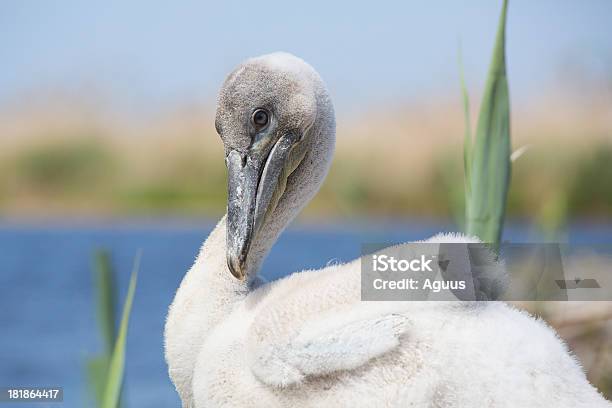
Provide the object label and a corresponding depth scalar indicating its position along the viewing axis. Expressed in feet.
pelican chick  13.12
